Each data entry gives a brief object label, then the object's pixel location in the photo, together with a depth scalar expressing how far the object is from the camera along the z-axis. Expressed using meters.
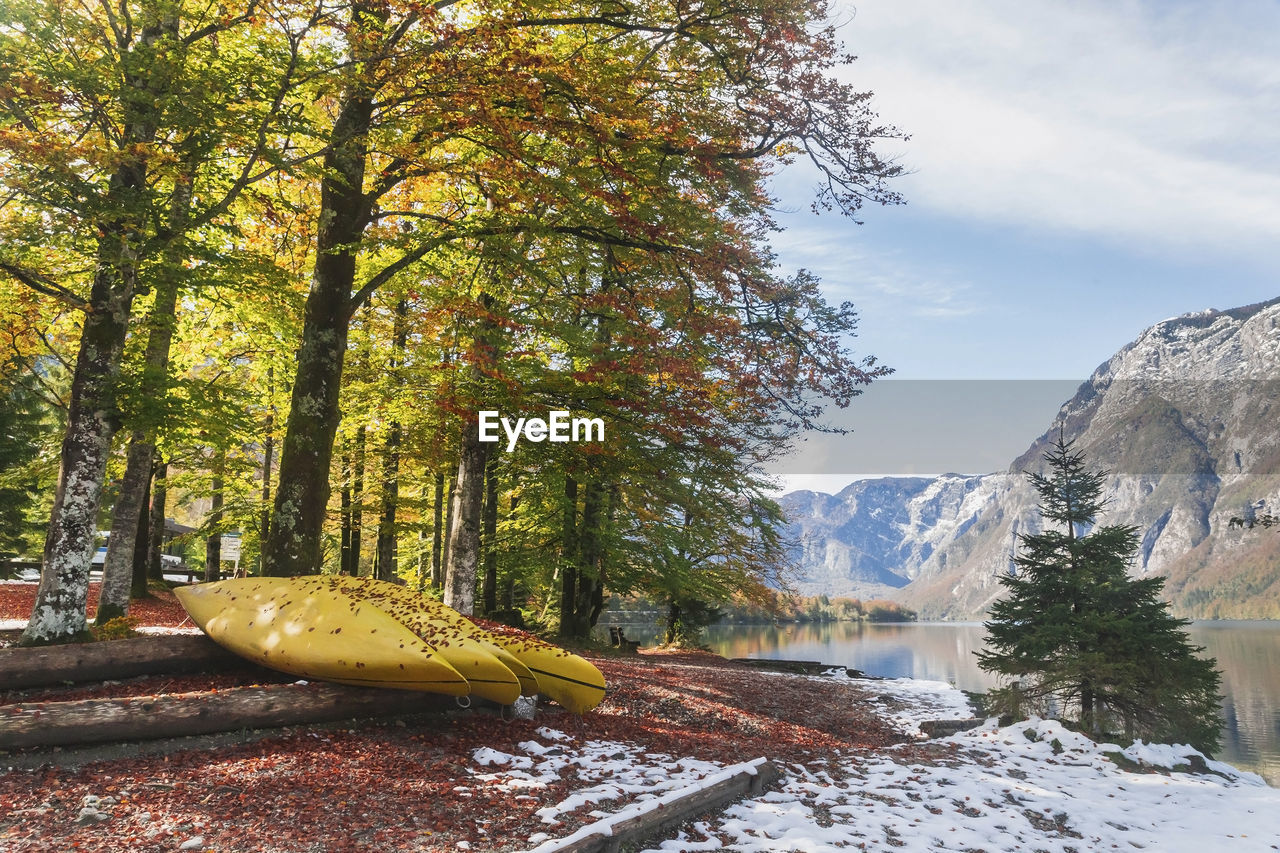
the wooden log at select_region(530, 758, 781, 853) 5.02
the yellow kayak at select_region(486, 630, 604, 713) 8.79
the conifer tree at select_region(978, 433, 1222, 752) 16.09
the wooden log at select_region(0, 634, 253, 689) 7.81
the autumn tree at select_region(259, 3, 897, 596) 9.53
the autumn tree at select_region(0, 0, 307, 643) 8.40
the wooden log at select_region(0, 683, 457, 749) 6.11
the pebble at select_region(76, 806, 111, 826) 5.13
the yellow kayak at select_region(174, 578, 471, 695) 7.52
